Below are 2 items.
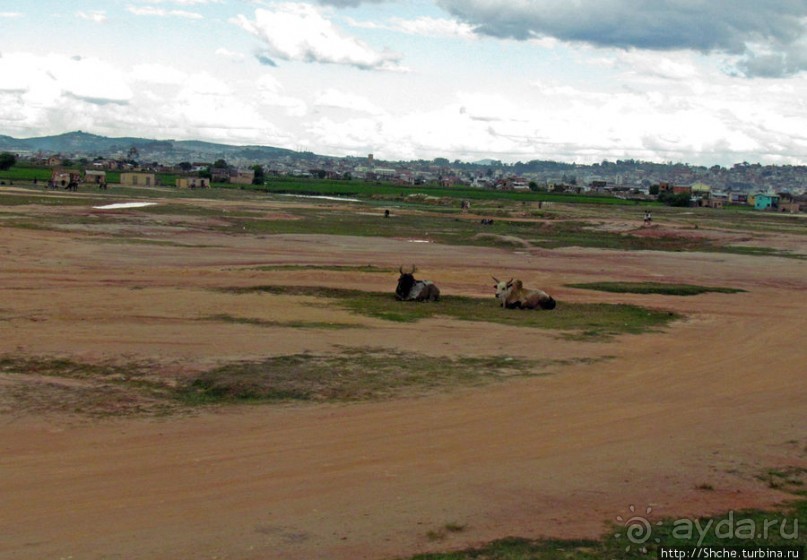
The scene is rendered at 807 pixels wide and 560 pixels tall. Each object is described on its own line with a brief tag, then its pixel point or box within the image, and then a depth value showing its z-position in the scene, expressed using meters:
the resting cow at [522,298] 26.83
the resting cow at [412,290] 27.19
